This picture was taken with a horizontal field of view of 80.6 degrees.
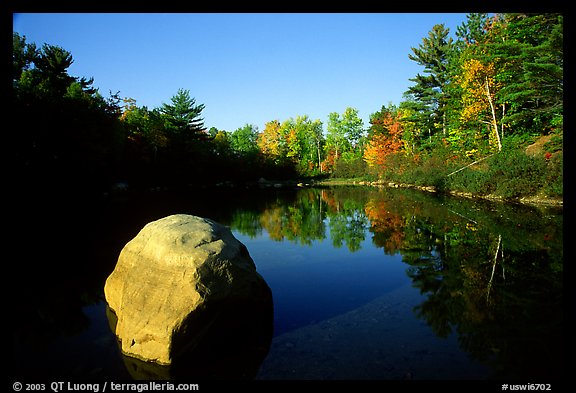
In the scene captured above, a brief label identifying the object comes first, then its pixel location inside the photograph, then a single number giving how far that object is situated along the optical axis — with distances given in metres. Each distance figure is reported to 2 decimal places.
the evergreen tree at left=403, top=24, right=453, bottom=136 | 36.73
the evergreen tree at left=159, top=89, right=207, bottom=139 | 41.72
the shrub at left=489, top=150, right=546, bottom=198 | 16.41
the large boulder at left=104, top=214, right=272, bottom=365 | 3.95
